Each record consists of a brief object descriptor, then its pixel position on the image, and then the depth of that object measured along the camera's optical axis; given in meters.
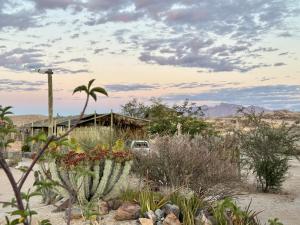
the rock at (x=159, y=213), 5.64
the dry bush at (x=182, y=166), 7.51
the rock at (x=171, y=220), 5.41
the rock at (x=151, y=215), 5.58
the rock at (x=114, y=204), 6.21
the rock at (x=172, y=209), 5.69
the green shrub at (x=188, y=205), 5.52
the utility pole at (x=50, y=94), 15.25
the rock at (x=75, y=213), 5.95
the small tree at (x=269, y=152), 10.93
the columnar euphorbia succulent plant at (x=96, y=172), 6.36
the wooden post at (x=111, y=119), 21.78
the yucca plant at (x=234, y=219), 5.46
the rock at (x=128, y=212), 5.66
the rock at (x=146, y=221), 5.48
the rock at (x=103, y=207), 5.98
